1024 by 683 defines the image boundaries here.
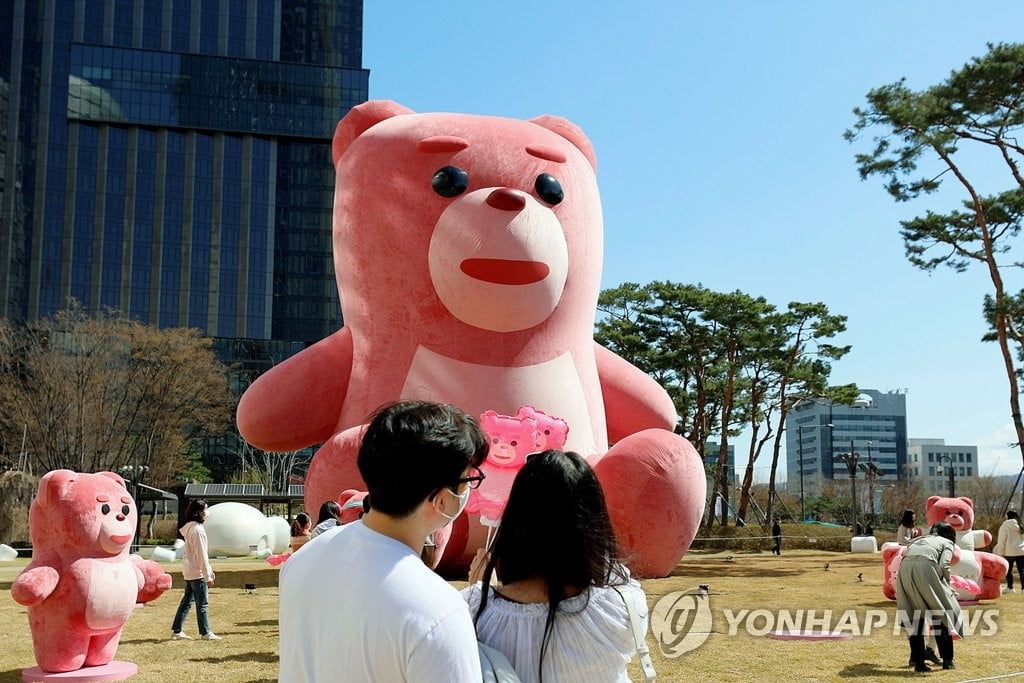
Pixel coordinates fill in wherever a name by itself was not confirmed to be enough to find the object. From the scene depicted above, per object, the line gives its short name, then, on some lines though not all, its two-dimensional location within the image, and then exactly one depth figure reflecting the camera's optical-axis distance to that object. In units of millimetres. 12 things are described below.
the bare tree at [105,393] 30109
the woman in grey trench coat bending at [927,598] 6840
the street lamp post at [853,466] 31286
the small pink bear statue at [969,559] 10539
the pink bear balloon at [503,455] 7039
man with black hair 1763
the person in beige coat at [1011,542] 12898
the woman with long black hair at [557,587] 2424
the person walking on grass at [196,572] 8422
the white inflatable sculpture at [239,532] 22562
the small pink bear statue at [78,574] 6539
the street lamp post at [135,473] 30031
